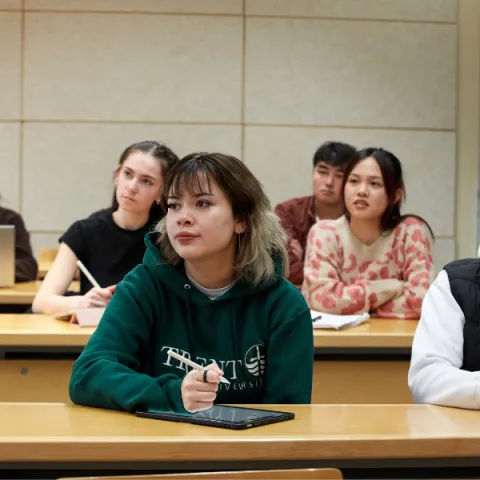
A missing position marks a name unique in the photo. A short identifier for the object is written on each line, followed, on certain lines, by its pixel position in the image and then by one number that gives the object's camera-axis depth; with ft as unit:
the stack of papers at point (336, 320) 9.14
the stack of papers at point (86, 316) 9.12
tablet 4.91
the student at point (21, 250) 13.00
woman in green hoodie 6.23
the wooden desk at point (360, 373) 8.87
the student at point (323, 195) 13.98
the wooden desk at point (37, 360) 8.45
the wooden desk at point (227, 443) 4.52
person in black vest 6.19
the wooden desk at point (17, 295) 11.34
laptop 11.53
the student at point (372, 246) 10.74
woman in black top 10.77
